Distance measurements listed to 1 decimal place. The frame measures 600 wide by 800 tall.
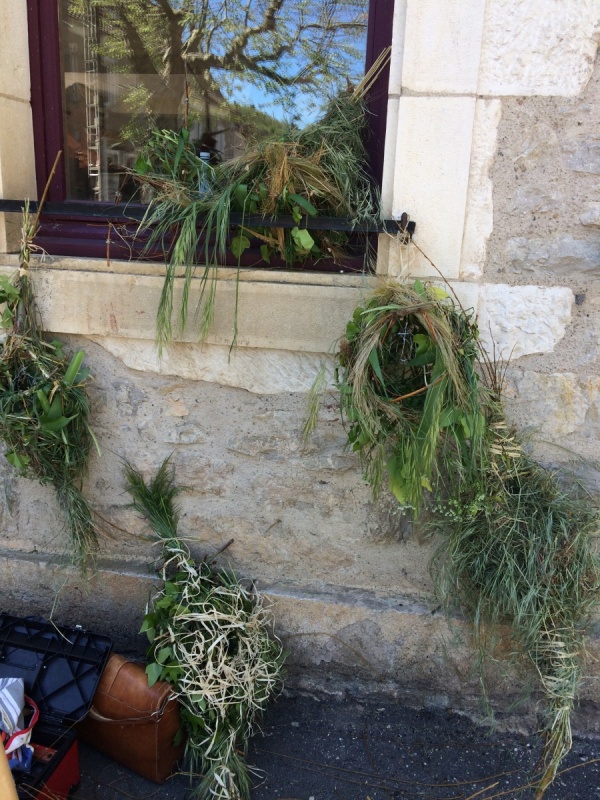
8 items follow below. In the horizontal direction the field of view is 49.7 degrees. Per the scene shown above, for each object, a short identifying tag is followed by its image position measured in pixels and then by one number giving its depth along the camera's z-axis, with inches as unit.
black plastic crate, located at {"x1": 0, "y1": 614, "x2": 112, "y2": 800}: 77.4
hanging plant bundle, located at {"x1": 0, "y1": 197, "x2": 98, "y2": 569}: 88.1
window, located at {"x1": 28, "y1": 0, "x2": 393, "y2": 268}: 93.4
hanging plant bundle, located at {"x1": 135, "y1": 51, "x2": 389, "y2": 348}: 83.0
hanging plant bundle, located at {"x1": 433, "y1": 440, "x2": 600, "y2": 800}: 79.2
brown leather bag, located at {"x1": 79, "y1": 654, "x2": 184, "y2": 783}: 82.4
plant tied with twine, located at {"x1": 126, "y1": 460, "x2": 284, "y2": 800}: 81.6
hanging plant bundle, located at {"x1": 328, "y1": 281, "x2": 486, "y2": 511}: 71.8
